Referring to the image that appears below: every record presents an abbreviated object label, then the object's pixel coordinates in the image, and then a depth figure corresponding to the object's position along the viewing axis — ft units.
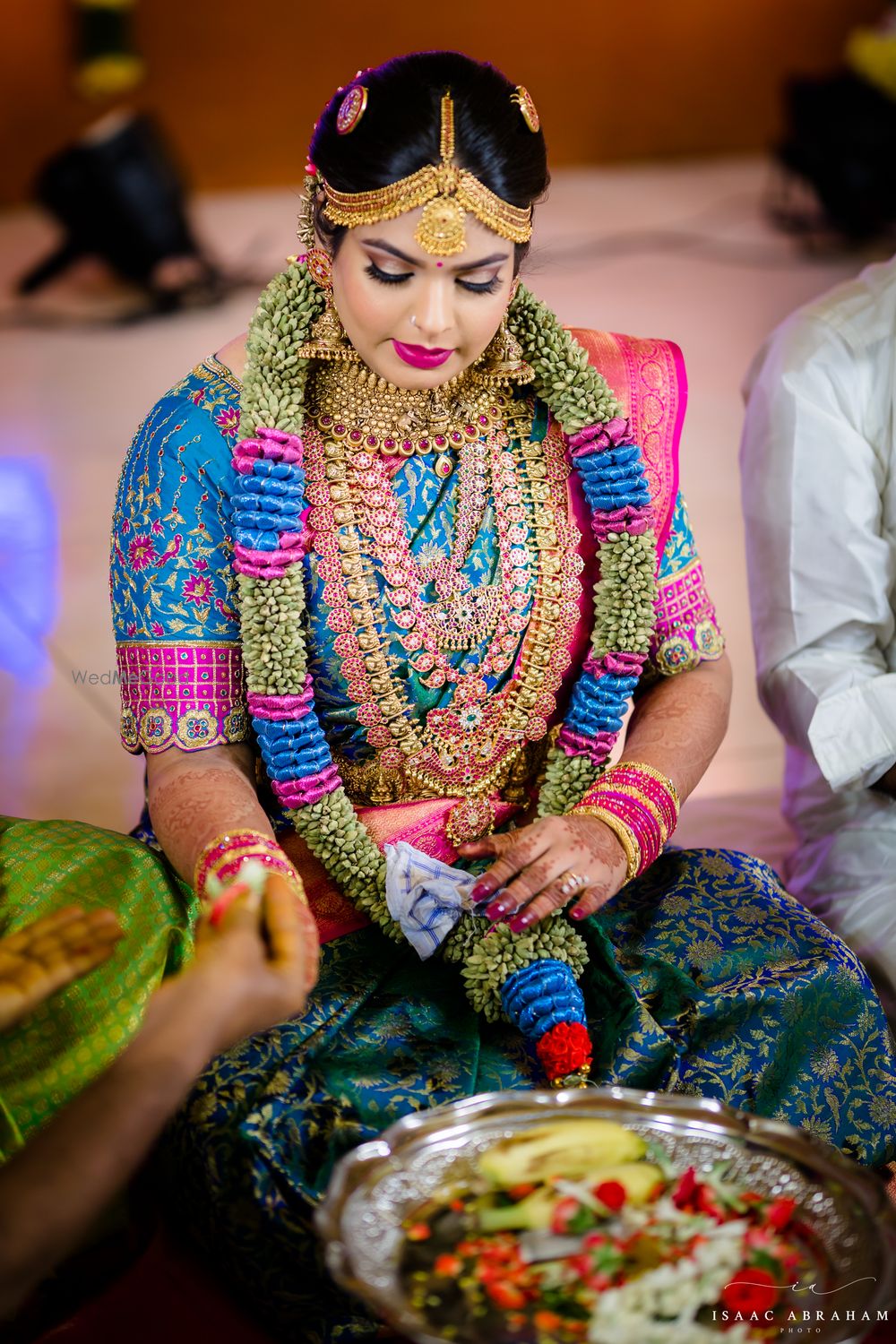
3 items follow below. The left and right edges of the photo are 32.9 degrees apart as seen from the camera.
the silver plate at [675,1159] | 4.58
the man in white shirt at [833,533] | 8.49
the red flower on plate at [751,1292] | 4.66
